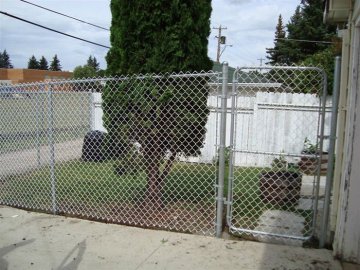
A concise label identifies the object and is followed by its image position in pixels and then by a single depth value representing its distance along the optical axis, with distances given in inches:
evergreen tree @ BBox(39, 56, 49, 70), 3280.5
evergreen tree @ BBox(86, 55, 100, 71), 3474.4
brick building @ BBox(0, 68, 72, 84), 1934.1
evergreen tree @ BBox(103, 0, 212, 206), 180.7
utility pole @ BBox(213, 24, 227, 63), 1681.8
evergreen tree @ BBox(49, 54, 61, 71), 3417.8
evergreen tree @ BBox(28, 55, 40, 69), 3207.2
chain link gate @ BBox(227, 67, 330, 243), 171.3
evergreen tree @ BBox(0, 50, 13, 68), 3403.3
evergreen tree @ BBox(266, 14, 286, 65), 1599.9
